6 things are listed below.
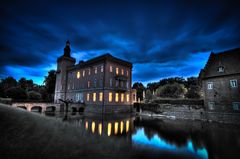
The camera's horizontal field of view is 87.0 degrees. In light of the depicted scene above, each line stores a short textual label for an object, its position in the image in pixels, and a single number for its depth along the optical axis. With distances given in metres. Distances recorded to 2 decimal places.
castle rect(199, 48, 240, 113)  19.40
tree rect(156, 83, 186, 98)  47.40
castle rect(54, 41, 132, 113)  30.30
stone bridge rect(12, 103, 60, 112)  27.62
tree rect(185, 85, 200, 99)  37.31
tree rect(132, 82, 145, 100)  74.49
